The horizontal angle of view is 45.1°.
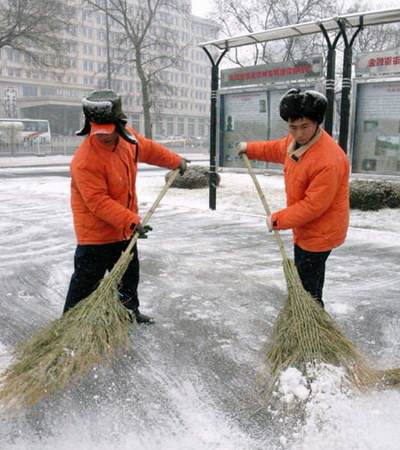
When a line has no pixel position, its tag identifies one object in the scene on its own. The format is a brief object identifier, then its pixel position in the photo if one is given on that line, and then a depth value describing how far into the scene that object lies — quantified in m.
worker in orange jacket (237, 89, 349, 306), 2.89
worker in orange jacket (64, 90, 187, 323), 3.04
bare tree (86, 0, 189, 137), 21.83
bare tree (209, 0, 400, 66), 22.77
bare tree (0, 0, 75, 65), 19.11
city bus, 39.88
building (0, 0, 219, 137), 66.25
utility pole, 27.41
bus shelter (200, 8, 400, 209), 6.71
